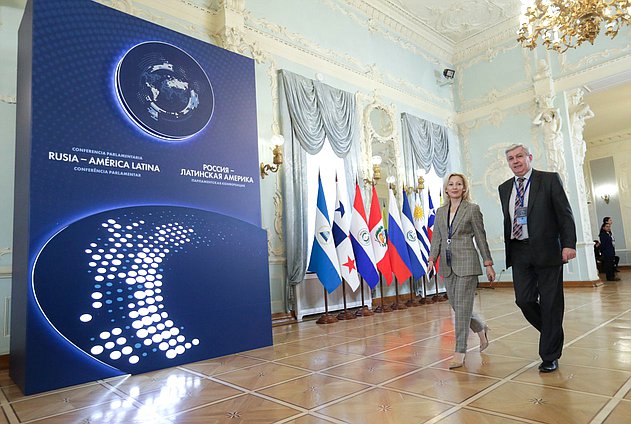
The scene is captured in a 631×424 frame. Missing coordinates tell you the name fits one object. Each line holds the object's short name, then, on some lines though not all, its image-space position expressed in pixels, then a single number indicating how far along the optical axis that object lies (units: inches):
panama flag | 204.4
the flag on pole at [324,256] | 195.5
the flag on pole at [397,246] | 232.7
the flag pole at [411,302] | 242.3
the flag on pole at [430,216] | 264.6
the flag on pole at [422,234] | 252.2
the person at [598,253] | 394.0
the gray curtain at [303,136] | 205.3
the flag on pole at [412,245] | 242.3
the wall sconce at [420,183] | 282.8
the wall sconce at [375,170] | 245.9
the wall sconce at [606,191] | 494.1
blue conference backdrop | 103.9
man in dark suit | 93.7
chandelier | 168.6
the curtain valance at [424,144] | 292.8
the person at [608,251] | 333.1
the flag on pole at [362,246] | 211.3
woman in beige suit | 104.1
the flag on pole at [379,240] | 223.3
